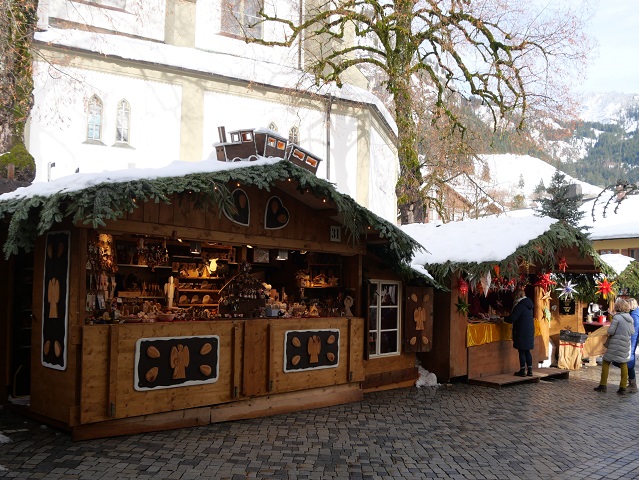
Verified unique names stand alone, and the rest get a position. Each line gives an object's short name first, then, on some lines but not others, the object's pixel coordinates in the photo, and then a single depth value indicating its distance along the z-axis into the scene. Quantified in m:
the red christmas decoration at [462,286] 13.86
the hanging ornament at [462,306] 13.80
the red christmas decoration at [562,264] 15.56
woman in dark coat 14.31
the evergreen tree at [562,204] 27.97
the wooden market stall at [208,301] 8.20
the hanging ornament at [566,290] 17.50
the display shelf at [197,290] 13.12
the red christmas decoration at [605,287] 17.22
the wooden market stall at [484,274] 13.20
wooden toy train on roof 10.33
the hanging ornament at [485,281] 13.43
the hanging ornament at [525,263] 13.35
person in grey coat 13.02
